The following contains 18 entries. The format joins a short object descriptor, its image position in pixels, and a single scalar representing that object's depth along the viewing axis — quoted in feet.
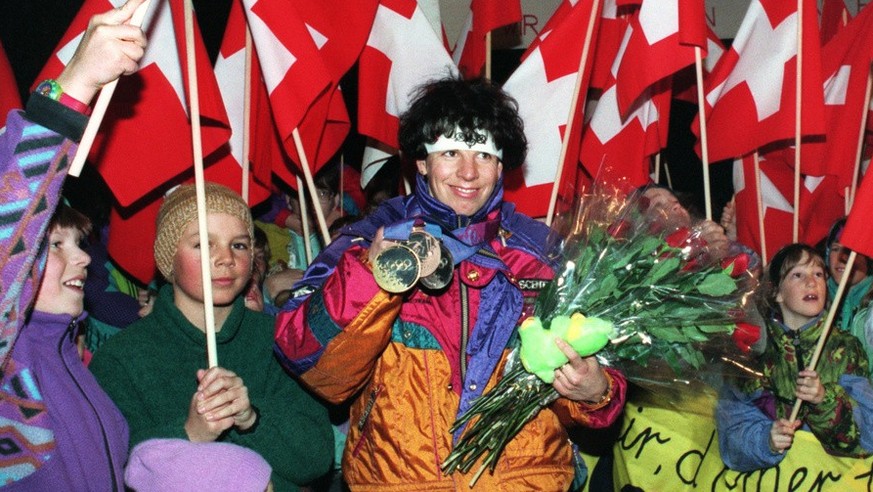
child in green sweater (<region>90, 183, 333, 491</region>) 7.27
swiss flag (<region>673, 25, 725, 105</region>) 15.93
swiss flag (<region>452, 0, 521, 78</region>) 13.44
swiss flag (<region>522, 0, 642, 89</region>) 14.43
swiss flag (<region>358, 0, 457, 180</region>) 11.85
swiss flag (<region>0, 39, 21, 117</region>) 8.96
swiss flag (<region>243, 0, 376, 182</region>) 10.30
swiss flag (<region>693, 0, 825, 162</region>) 12.75
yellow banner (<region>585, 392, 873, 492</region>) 11.03
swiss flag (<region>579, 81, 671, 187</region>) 13.26
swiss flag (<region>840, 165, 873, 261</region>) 10.32
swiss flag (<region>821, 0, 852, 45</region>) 17.06
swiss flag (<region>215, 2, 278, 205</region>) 11.51
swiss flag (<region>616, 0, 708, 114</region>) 11.73
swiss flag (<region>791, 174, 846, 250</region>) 15.53
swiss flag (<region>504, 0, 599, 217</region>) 12.30
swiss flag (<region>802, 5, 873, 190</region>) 13.89
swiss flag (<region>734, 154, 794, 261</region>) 14.84
